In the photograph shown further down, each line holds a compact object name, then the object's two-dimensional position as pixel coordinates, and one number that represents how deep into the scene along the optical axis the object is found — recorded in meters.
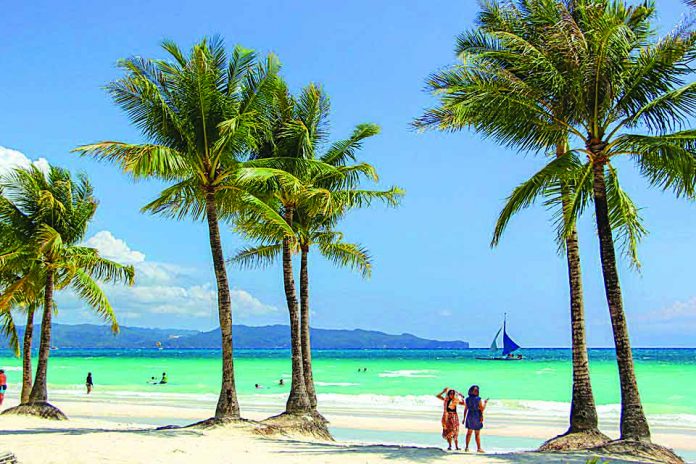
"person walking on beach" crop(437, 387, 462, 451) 13.37
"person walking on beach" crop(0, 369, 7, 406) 21.96
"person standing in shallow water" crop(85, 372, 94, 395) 34.16
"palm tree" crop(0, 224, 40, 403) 18.47
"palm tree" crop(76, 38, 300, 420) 14.71
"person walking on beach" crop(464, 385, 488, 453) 13.23
